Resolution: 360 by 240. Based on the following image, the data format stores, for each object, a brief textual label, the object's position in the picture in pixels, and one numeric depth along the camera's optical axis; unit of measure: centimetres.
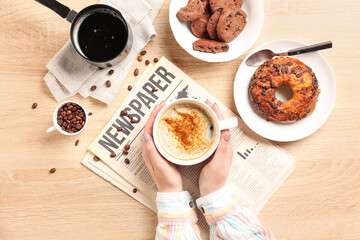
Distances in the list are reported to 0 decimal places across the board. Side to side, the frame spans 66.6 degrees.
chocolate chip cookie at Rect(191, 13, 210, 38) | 106
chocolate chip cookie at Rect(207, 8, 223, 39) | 102
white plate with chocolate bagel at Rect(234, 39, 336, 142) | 108
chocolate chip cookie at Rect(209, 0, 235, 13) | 102
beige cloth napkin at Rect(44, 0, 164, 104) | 109
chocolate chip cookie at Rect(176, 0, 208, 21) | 102
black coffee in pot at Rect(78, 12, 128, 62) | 99
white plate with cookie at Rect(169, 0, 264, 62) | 103
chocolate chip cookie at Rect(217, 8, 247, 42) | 100
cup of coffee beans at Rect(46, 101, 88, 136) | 106
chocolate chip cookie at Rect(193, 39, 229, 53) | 104
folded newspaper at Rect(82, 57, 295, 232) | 113
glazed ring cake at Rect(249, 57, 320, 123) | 102
